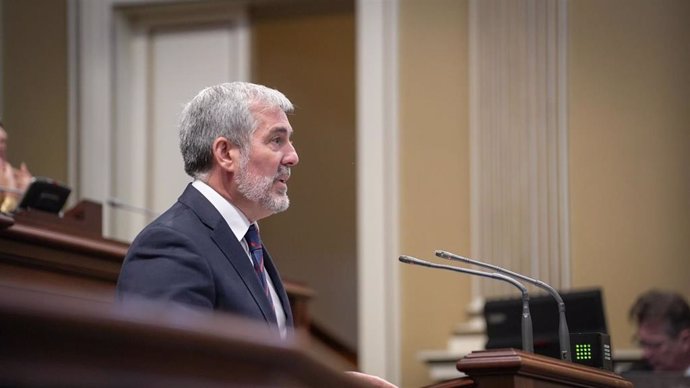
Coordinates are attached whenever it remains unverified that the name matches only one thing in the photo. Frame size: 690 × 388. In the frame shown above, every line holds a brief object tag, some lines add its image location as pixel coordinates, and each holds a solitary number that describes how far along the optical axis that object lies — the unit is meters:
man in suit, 6.03
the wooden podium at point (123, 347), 2.75
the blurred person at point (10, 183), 10.09
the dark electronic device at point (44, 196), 9.41
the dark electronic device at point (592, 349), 7.09
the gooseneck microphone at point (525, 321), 6.94
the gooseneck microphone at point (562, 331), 7.05
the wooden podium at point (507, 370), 5.81
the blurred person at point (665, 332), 11.68
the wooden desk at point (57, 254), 8.16
